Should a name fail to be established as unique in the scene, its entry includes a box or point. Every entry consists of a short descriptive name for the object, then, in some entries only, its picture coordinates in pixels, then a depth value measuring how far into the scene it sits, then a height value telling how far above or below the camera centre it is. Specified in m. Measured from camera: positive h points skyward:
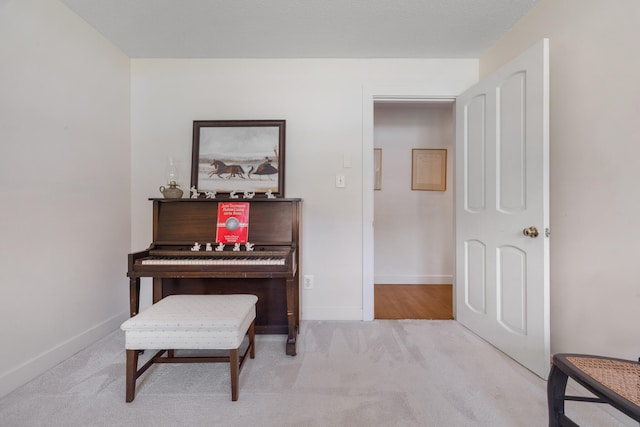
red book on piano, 1.94 -0.07
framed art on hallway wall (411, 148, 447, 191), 3.45 +0.61
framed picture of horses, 2.22 +0.48
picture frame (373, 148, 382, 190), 3.46 +0.63
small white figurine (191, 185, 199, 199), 2.06 +0.17
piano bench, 1.29 -0.60
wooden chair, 0.78 -0.55
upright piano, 1.69 -0.31
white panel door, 1.50 +0.04
